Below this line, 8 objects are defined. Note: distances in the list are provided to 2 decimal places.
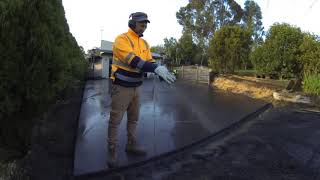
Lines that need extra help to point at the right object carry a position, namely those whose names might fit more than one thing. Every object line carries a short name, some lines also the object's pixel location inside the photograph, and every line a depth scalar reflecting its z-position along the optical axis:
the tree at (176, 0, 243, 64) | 22.43
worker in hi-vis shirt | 2.17
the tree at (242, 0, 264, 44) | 24.98
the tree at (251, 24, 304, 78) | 7.46
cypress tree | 2.15
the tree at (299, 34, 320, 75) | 7.00
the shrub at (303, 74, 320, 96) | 5.95
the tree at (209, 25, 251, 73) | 9.96
